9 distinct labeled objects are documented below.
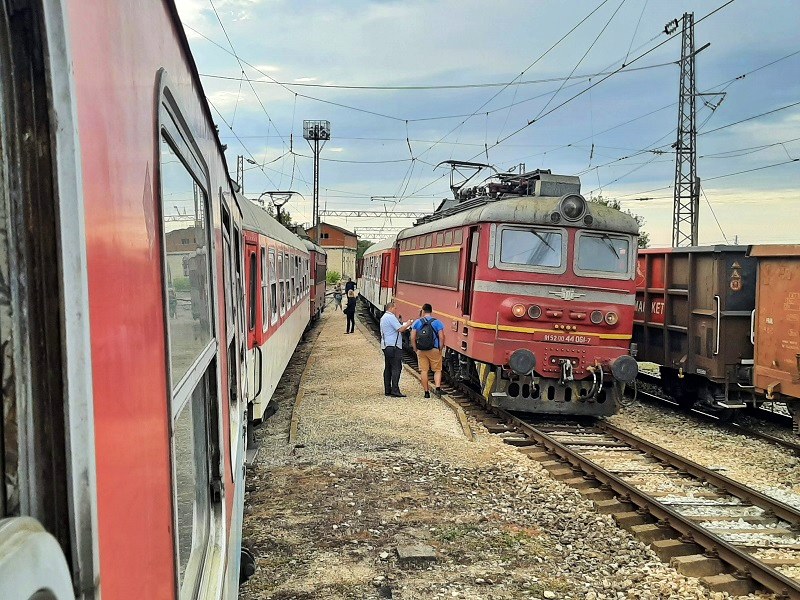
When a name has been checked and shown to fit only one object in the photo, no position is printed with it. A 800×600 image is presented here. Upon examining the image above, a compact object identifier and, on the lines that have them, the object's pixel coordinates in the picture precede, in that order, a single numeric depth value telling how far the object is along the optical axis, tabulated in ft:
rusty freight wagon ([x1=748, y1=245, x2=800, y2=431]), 28.04
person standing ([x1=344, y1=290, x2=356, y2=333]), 72.34
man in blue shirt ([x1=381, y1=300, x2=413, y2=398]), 37.50
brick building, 252.21
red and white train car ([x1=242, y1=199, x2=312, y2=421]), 25.59
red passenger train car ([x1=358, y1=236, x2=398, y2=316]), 65.98
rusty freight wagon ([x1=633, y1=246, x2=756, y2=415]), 33.32
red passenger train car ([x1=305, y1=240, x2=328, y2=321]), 80.00
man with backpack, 38.40
